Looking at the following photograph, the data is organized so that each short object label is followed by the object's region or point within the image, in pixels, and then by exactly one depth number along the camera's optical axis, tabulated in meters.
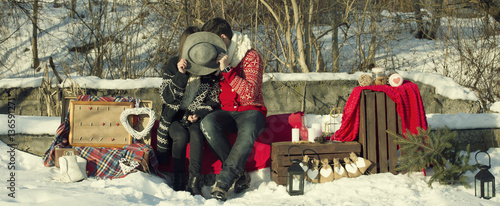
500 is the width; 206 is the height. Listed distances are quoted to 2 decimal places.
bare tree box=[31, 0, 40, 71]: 10.26
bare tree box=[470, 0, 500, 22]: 7.20
